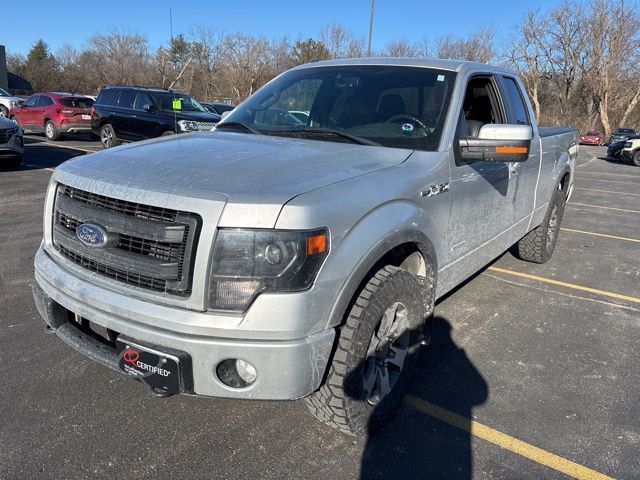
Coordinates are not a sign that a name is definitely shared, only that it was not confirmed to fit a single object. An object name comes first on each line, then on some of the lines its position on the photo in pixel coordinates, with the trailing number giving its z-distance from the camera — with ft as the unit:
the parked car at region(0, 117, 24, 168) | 33.58
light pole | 66.33
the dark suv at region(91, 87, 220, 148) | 43.39
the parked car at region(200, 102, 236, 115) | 70.56
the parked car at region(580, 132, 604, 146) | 133.69
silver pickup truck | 6.82
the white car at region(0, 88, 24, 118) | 73.20
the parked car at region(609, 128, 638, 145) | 113.58
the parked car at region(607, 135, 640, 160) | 78.79
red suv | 56.13
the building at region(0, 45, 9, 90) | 174.29
